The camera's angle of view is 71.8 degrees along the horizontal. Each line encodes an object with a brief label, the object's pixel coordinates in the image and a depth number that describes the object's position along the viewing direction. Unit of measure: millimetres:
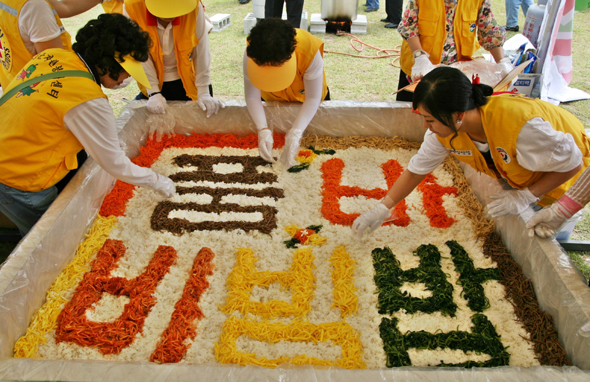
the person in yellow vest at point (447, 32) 2684
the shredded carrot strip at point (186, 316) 1681
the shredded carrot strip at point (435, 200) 2404
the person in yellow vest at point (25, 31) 2207
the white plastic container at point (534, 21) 3643
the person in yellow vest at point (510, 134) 1622
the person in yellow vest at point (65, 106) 1744
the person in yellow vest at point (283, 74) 2119
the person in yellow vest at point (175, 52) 2539
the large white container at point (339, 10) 6469
